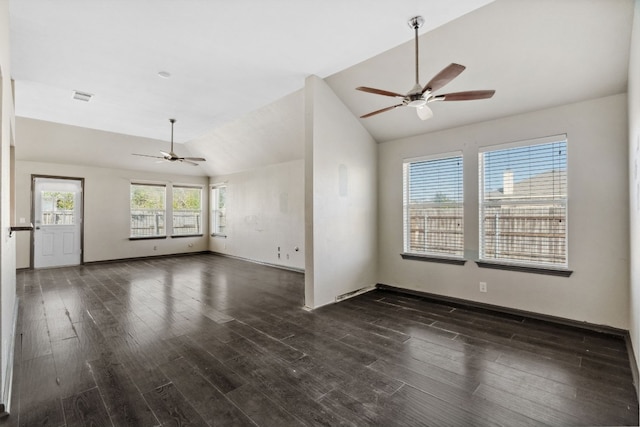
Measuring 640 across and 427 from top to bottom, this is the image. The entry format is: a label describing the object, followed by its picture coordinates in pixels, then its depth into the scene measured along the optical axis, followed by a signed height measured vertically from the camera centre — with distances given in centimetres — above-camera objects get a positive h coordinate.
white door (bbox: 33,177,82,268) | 679 -17
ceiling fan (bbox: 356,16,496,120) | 234 +105
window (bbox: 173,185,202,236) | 898 +14
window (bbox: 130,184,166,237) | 823 +13
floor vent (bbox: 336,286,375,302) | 435 -123
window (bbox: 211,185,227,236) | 900 +14
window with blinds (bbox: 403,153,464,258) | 424 +13
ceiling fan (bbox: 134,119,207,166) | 576 +113
